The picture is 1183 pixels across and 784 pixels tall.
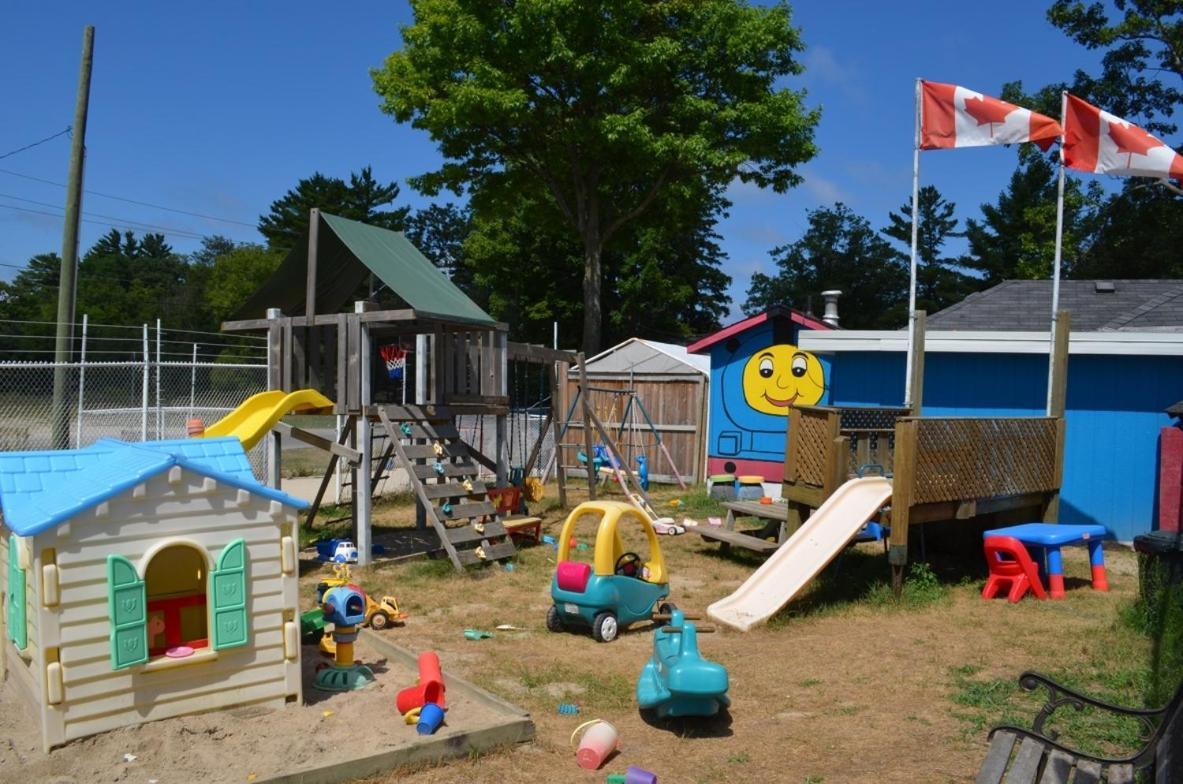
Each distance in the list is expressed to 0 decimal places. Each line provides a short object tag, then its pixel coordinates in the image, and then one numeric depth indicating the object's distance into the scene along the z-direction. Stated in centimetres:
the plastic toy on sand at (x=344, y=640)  616
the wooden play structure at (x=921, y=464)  902
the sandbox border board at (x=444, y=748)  473
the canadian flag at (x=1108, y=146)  1039
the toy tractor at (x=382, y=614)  797
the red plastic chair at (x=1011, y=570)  897
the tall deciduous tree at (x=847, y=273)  5028
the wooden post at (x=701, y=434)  1884
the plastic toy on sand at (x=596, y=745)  512
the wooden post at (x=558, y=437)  1481
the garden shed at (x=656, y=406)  1892
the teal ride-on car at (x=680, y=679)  555
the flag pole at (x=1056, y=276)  1072
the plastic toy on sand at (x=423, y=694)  562
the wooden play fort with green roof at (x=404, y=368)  1073
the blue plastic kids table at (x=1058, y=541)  901
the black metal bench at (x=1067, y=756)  351
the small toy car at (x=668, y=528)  1303
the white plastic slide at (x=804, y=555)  835
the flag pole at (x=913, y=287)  1087
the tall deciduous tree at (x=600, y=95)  2509
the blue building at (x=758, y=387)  1709
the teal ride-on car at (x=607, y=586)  777
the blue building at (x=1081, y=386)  1168
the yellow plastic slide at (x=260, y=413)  988
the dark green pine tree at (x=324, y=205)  5150
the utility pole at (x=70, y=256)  1138
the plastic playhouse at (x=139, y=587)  488
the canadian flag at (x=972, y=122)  1070
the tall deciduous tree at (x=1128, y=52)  2841
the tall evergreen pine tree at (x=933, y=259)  4888
